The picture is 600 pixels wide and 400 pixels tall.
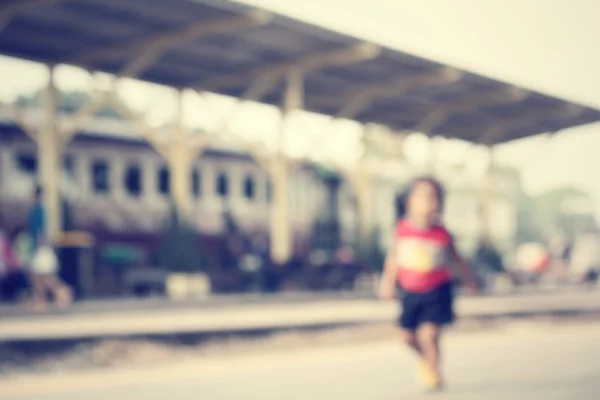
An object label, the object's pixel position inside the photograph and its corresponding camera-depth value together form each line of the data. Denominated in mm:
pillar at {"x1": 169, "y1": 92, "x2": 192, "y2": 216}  16156
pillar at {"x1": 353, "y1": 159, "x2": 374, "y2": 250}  20375
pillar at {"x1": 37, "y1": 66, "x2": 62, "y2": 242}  14570
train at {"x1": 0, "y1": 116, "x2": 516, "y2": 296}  21422
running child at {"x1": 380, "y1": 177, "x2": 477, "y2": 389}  5129
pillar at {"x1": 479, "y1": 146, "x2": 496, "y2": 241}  24641
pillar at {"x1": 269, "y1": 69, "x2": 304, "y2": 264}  17125
